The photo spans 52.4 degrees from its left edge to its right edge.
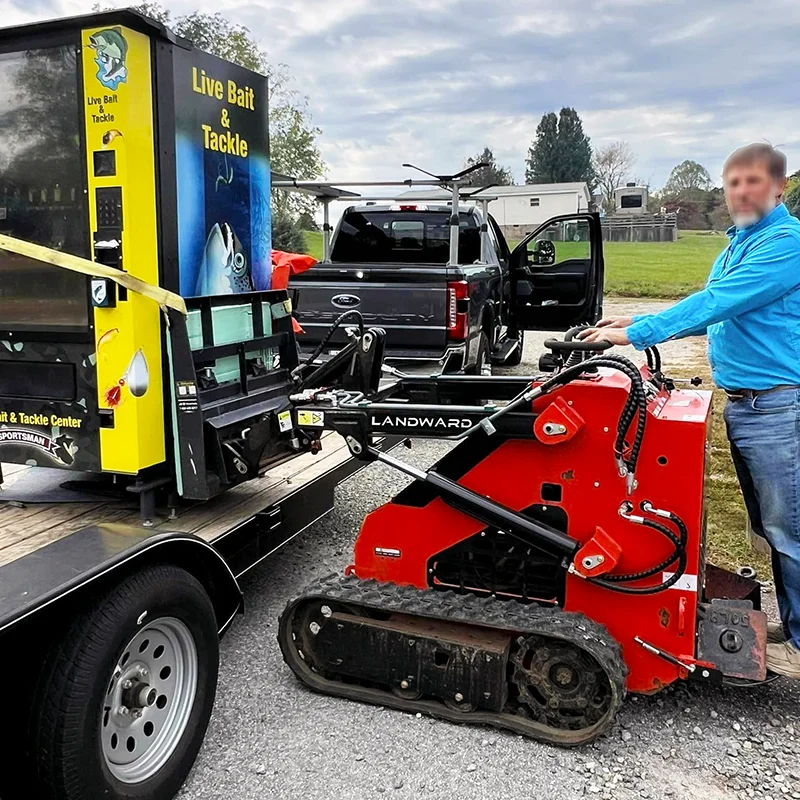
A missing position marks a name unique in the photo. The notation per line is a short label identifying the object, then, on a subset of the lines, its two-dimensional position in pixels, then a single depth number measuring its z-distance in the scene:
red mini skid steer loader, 3.28
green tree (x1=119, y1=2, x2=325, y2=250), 23.10
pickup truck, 8.38
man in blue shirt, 3.28
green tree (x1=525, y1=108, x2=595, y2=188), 87.81
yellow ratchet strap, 3.55
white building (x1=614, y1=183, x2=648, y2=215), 60.44
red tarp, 5.56
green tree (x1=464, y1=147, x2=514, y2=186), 72.38
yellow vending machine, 3.53
